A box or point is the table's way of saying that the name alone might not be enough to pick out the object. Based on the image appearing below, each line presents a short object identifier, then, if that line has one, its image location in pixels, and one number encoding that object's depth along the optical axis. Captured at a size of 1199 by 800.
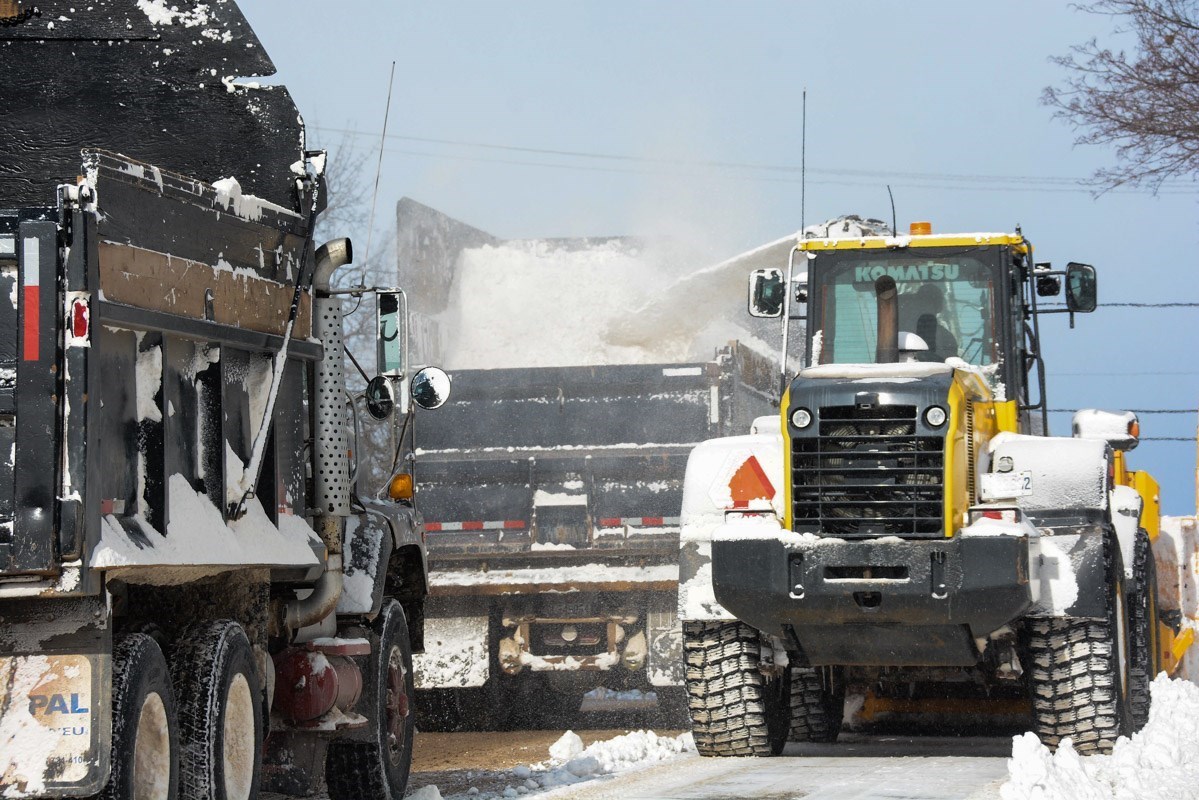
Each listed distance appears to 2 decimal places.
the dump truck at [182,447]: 10.99
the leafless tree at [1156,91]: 33.47
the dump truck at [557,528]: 25.91
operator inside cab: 20.59
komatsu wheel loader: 17.67
